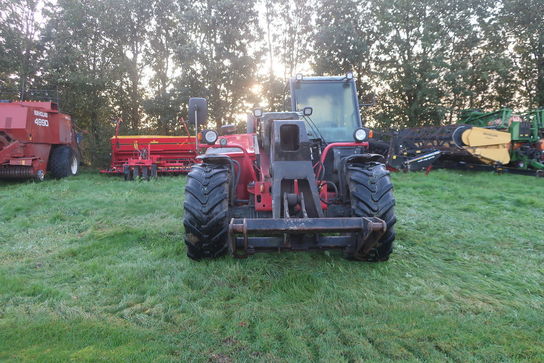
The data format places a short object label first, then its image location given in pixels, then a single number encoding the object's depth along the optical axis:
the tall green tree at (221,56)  18.88
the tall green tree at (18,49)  16.98
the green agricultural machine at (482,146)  12.96
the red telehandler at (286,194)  3.32
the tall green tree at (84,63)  17.53
